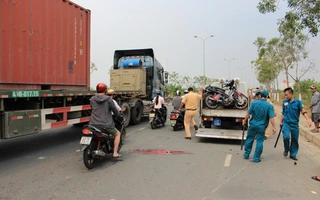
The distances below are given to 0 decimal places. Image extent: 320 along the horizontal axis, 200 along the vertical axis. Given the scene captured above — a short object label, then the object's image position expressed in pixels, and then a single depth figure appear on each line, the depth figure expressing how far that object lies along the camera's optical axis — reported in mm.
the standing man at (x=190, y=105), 8602
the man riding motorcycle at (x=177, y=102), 10568
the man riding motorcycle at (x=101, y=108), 5285
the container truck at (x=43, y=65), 5656
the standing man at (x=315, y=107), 9172
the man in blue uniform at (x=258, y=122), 5790
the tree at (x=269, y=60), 28312
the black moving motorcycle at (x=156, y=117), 10414
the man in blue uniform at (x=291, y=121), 5988
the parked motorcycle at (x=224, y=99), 9171
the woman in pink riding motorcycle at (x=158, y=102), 10477
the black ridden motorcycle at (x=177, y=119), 9852
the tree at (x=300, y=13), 8336
